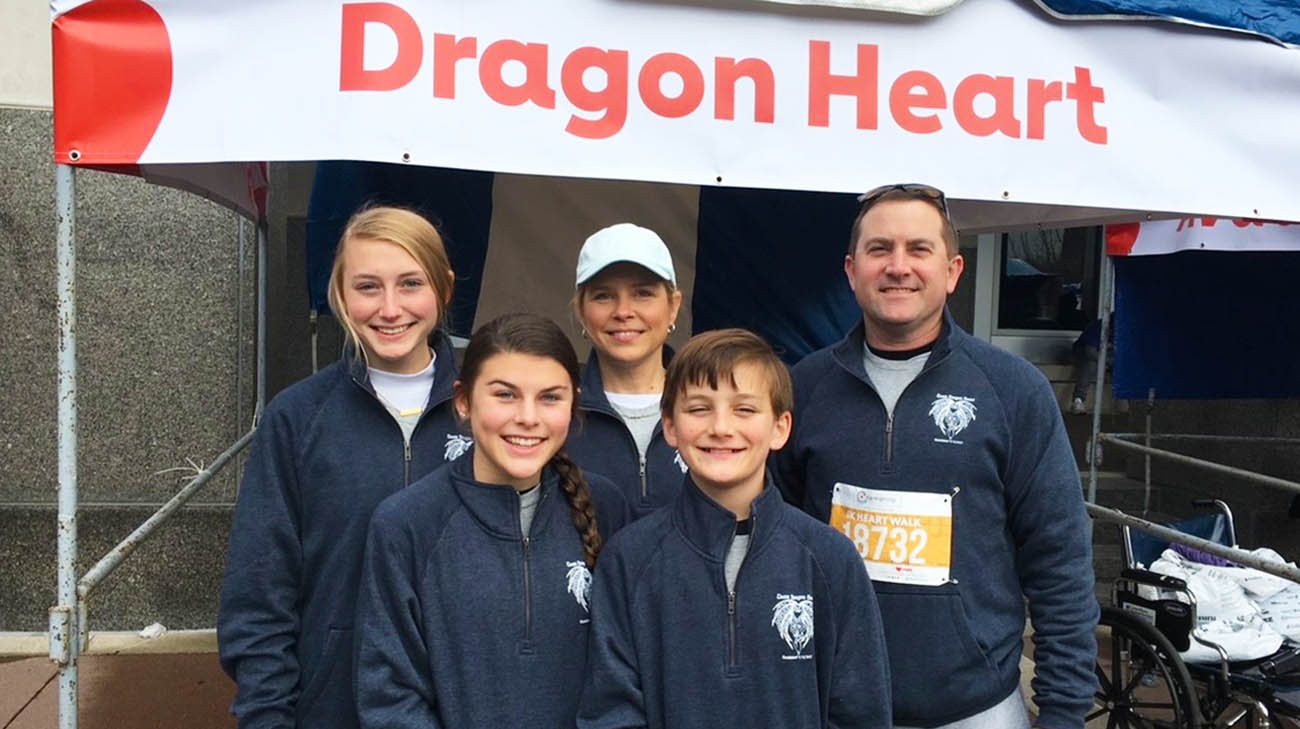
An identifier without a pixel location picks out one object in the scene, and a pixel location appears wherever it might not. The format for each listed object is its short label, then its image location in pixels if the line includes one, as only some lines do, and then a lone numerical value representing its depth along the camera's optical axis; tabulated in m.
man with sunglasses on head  1.87
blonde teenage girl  1.78
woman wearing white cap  1.99
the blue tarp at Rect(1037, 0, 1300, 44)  2.29
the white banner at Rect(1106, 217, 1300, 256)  4.32
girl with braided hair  1.62
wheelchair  3.28
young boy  1.61
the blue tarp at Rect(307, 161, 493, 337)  3.36
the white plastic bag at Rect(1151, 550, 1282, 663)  3.47
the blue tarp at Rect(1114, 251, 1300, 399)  4.80
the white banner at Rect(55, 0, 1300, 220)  1.99
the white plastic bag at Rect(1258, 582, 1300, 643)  3.60
